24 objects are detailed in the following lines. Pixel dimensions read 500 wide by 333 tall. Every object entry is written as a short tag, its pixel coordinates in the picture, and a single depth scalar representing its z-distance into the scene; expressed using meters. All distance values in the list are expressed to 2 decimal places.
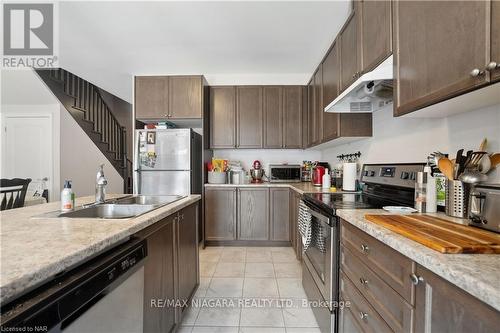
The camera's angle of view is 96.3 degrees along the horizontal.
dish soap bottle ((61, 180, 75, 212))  1.26
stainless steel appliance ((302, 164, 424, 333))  1.34
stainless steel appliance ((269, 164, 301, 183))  3.44
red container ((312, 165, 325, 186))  2.87
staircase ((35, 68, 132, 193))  3.92
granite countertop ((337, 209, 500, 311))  0.49
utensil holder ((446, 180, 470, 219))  1.02
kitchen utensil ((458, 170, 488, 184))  0.95
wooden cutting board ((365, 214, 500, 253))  0.66
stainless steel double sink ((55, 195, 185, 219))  1.36
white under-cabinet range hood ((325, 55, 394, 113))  1.29
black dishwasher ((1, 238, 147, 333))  0.52
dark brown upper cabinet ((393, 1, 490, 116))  0.76
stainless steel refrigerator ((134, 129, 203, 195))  2.98
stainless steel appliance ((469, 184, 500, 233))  0.83
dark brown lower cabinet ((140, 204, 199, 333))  1.12
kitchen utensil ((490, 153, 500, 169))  0.96
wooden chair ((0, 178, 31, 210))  2.62
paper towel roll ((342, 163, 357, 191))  2.12
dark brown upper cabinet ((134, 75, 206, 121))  3.15
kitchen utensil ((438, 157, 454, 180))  1.09
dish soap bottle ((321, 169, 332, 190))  2.52
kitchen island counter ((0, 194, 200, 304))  0.53
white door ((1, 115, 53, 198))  3.91
